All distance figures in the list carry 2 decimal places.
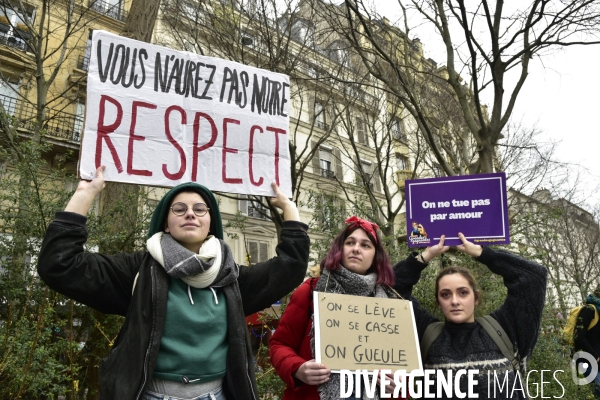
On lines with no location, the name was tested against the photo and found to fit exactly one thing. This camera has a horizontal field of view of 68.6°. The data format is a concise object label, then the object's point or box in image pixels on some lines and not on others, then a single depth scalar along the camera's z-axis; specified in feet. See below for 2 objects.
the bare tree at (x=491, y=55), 18.80
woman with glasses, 5.43
